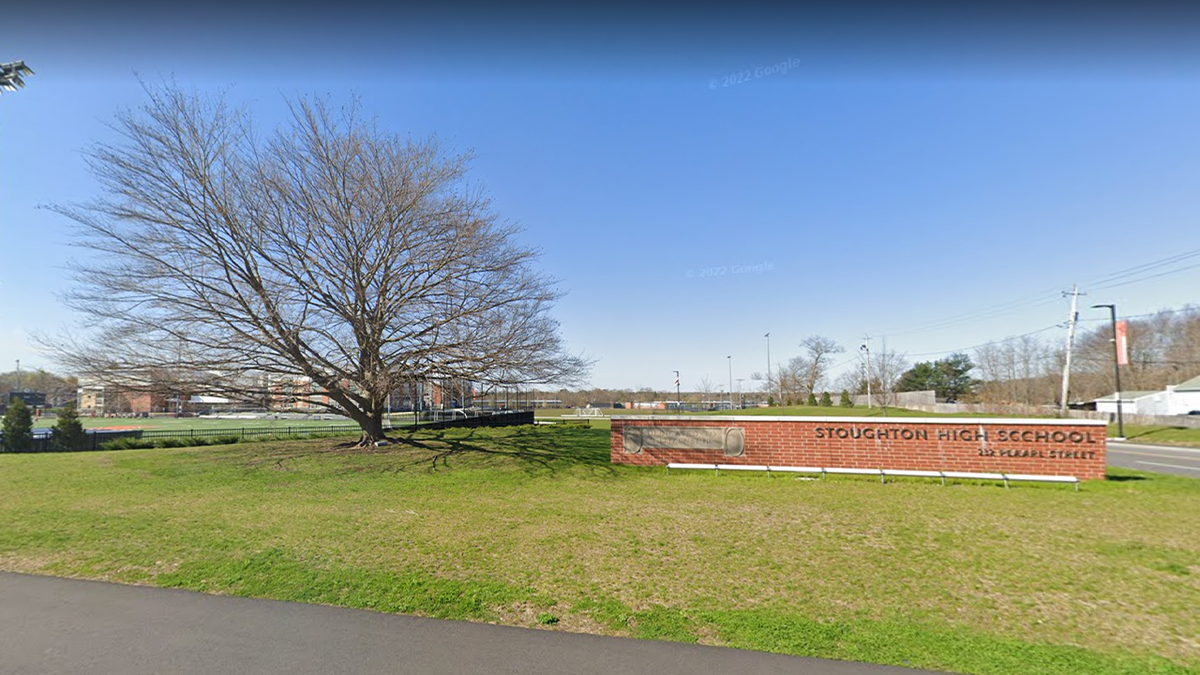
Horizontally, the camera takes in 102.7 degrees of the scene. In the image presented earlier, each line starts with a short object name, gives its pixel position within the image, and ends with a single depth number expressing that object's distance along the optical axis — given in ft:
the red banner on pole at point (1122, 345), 83.32
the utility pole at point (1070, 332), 115.33
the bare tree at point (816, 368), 255.37
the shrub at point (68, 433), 65.21
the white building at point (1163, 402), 131.03
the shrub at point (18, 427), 64.49
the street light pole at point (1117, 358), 83.23
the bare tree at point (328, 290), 48.11
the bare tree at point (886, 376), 206.00
